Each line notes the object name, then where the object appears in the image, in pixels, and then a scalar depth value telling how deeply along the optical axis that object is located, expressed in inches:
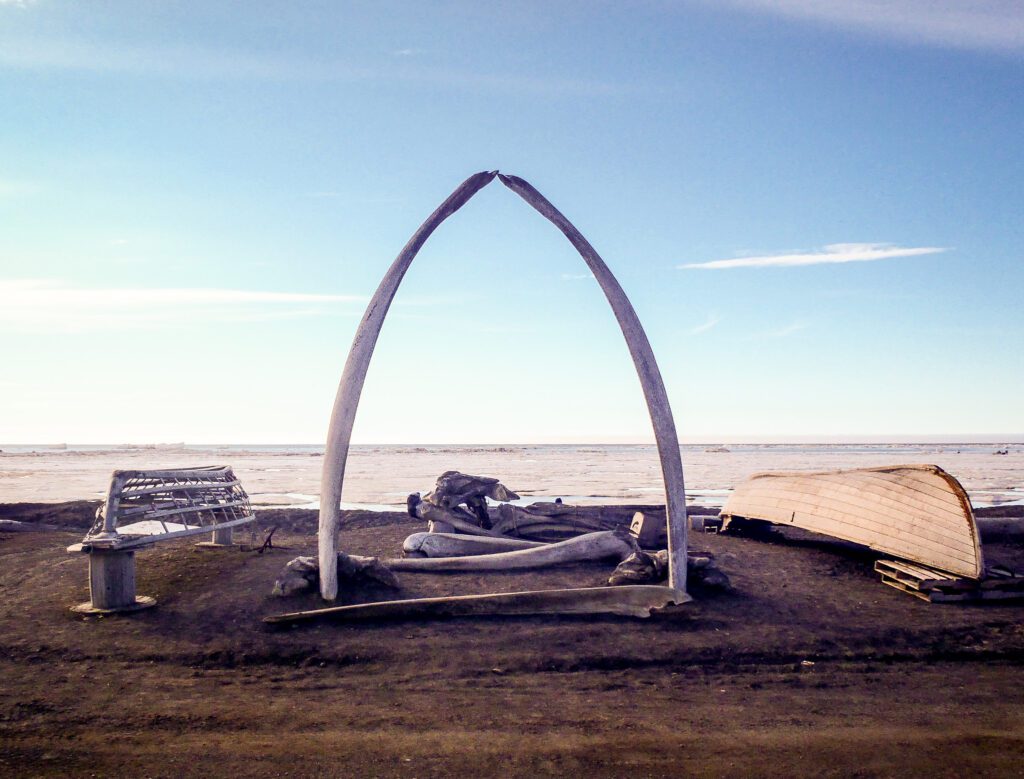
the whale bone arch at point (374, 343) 349.1
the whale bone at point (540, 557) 423.5
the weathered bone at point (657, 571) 370.0
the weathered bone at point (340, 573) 356.5
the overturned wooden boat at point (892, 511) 374.3
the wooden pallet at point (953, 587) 361.7
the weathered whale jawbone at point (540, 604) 330.3
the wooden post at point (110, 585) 346.6
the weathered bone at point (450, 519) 492.7
